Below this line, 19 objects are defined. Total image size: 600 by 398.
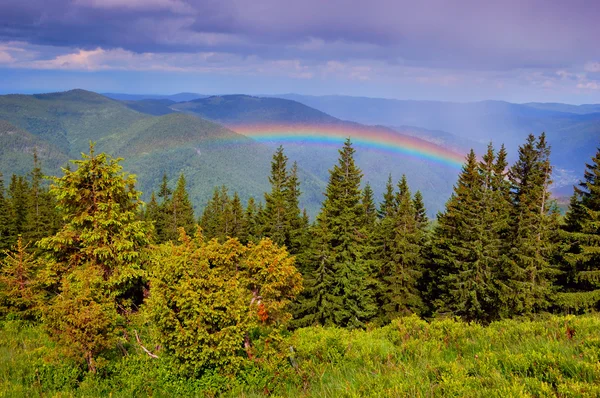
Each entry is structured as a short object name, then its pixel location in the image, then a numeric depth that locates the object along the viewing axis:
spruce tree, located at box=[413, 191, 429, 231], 37.56
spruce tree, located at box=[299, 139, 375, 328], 27.70
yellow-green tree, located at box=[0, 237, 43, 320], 18.34
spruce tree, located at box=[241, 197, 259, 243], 42.12
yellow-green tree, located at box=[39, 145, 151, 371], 16.14
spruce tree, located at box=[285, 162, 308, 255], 39.06
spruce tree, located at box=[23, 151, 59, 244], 47.00
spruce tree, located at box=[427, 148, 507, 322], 25.72
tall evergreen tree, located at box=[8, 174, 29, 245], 52.15
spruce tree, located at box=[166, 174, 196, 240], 54.97
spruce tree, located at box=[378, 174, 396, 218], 41.16
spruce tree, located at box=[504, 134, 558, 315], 24.59
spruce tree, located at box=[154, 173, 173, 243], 55.18
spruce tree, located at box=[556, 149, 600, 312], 22.41
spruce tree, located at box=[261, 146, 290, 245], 37.84
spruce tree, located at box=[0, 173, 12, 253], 50.88
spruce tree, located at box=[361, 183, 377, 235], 42.44
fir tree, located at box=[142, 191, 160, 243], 60.67
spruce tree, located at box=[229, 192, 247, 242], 45.96
